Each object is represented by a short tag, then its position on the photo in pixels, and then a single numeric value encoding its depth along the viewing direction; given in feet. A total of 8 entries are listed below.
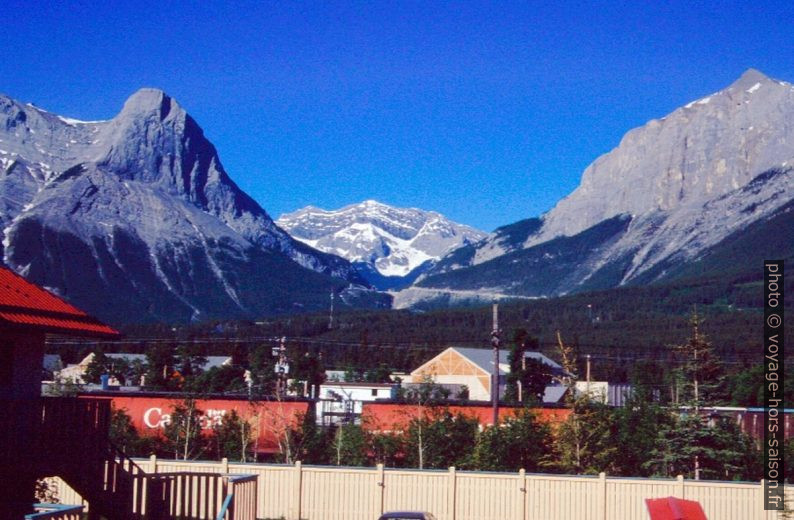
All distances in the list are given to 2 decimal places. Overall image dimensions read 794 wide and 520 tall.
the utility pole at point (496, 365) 153.38
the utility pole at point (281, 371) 222.58
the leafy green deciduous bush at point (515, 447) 131.44
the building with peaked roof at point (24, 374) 60.18
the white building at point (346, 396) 206.04
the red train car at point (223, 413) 172.45
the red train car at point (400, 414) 162.71
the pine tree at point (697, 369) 142.82
